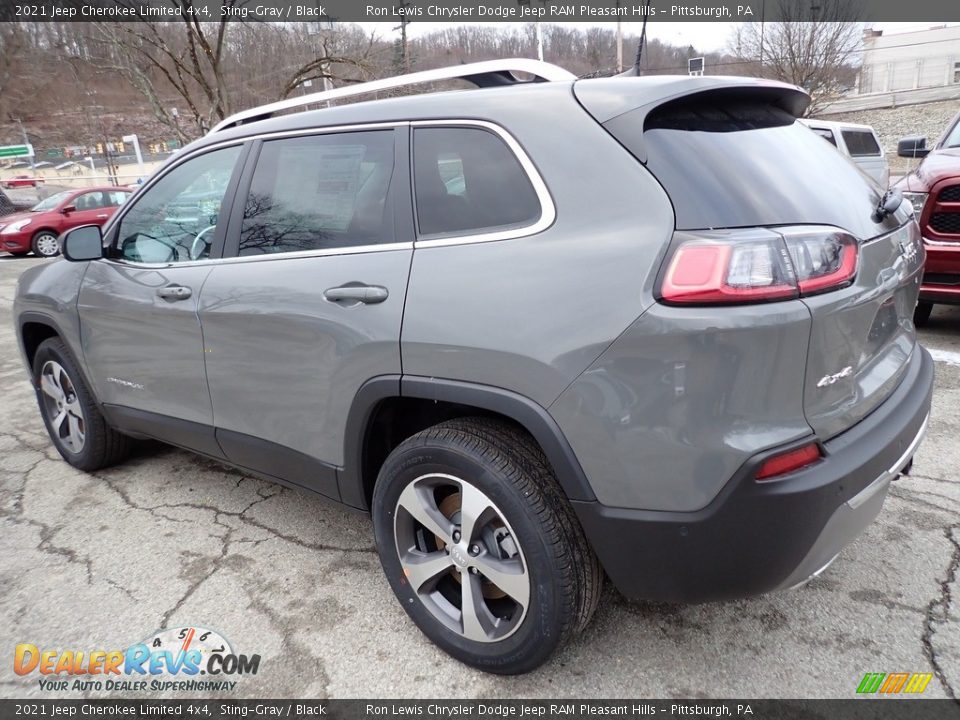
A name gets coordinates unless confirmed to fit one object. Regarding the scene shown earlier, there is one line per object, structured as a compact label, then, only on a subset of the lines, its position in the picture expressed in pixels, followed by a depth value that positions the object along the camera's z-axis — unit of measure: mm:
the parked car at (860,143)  11023
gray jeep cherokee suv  1696
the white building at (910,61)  48281
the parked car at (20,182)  27755
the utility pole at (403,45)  15402
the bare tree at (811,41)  21672
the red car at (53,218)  15422
